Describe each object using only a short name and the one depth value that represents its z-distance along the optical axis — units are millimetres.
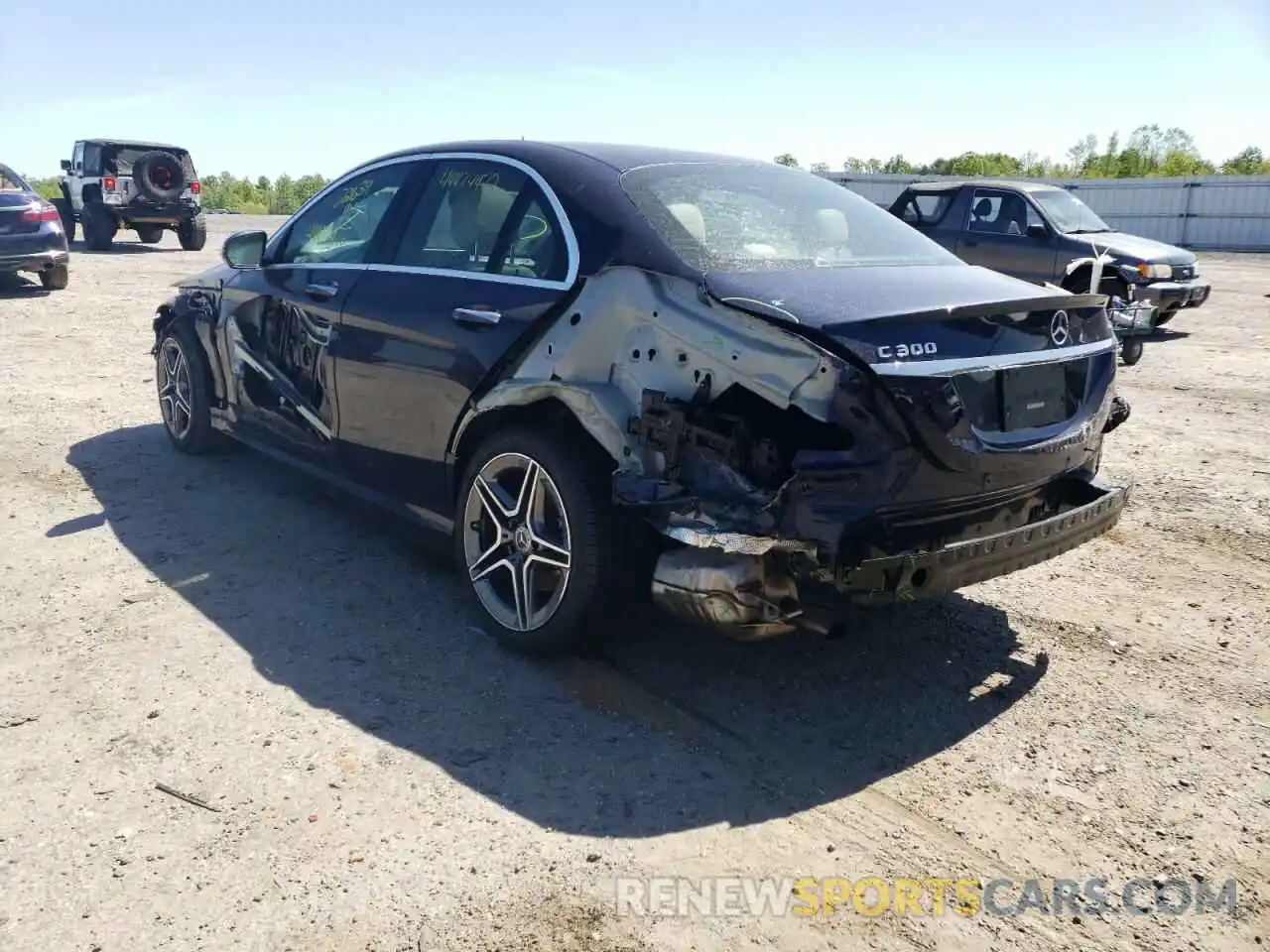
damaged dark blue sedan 2959
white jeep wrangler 19625
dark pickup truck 11742
